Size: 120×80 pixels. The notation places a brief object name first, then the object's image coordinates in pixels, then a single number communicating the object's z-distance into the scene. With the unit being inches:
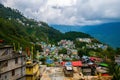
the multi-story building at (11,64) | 536.7
